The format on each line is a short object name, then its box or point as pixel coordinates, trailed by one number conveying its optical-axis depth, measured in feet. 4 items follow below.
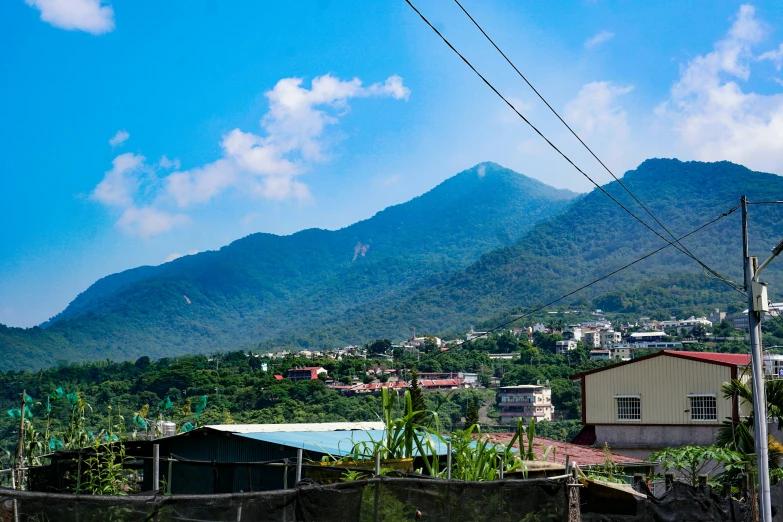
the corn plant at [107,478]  36.17
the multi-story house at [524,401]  318.57
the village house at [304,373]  349.61
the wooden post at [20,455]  37.15
